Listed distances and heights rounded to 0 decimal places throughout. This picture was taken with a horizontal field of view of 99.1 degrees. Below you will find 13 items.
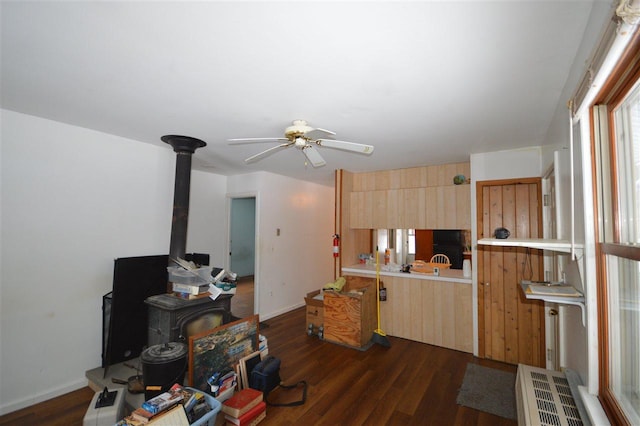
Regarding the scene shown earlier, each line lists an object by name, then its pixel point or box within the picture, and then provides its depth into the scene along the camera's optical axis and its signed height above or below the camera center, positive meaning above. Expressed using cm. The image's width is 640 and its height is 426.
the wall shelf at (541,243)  133 -5
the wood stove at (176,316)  246 -87
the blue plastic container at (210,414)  173 -124
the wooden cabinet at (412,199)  368 +46
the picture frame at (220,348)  228 -113
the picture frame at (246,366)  246 -130
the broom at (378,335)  354 -140
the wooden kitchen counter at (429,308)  340 -103
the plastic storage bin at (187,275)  266 -50
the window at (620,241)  99 -2
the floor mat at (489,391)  231 -149
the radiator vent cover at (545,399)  138 -95
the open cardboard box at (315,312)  384 -119
